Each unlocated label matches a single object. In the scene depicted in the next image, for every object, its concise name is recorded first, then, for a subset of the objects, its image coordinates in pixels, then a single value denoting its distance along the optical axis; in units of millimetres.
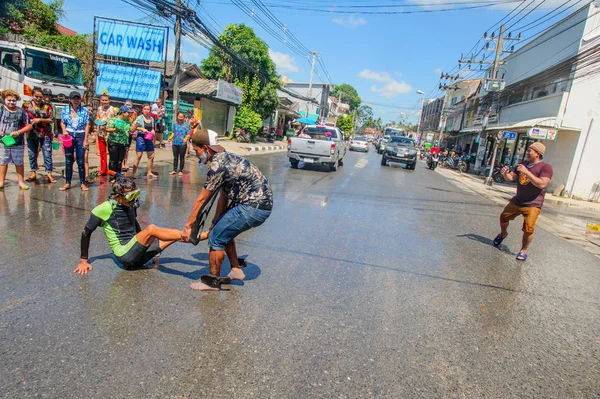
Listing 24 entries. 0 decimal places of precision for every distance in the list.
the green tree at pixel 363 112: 138500
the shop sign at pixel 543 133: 15406
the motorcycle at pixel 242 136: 25850
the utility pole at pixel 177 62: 14688
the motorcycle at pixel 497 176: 19969
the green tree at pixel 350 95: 135500
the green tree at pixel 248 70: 26125
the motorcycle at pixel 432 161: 25016
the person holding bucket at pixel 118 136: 7973
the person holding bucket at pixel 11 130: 6348
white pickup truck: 14688
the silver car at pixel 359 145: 37906
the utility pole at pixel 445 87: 40547
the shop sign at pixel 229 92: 23094
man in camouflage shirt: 3331
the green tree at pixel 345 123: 64938
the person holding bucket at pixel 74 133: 7176
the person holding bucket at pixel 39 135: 7395
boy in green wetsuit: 3715
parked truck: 13414
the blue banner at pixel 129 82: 17141
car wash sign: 16969
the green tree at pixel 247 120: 26375
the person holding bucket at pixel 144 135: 9016
